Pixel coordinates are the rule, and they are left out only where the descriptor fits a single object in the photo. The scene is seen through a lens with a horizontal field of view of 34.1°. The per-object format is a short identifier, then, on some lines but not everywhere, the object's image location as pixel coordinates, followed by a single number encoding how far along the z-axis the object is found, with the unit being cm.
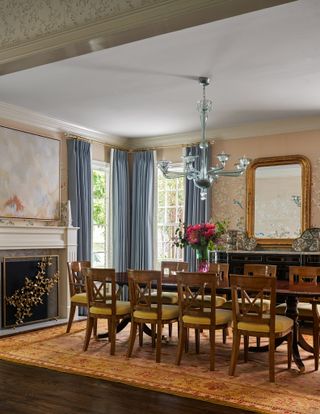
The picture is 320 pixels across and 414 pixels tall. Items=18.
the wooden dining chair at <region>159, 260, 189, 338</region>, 596
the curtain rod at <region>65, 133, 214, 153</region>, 831
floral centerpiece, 584
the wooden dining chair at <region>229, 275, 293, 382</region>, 462
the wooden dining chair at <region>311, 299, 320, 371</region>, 502
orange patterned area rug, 416
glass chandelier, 579
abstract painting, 713
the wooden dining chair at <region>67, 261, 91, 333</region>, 641
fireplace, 704
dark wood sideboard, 721
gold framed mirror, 775
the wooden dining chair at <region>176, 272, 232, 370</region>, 495
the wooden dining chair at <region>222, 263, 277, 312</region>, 608
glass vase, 589
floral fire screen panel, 705
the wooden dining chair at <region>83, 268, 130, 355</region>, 556
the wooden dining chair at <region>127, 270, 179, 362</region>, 523
